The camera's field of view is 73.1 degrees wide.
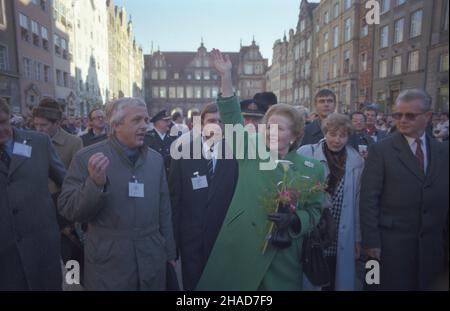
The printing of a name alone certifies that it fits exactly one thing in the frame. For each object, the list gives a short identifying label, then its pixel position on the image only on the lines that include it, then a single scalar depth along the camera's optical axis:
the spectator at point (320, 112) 4.55
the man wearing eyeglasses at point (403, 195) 2.06
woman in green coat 2.00
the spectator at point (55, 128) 3.69
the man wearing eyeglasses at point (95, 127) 5.45
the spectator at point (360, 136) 3.87
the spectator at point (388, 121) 9.92
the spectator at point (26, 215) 2.21
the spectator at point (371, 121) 5.56
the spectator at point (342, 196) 2.85
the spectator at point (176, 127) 8.09
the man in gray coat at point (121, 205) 1.91
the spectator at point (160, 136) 6.81
